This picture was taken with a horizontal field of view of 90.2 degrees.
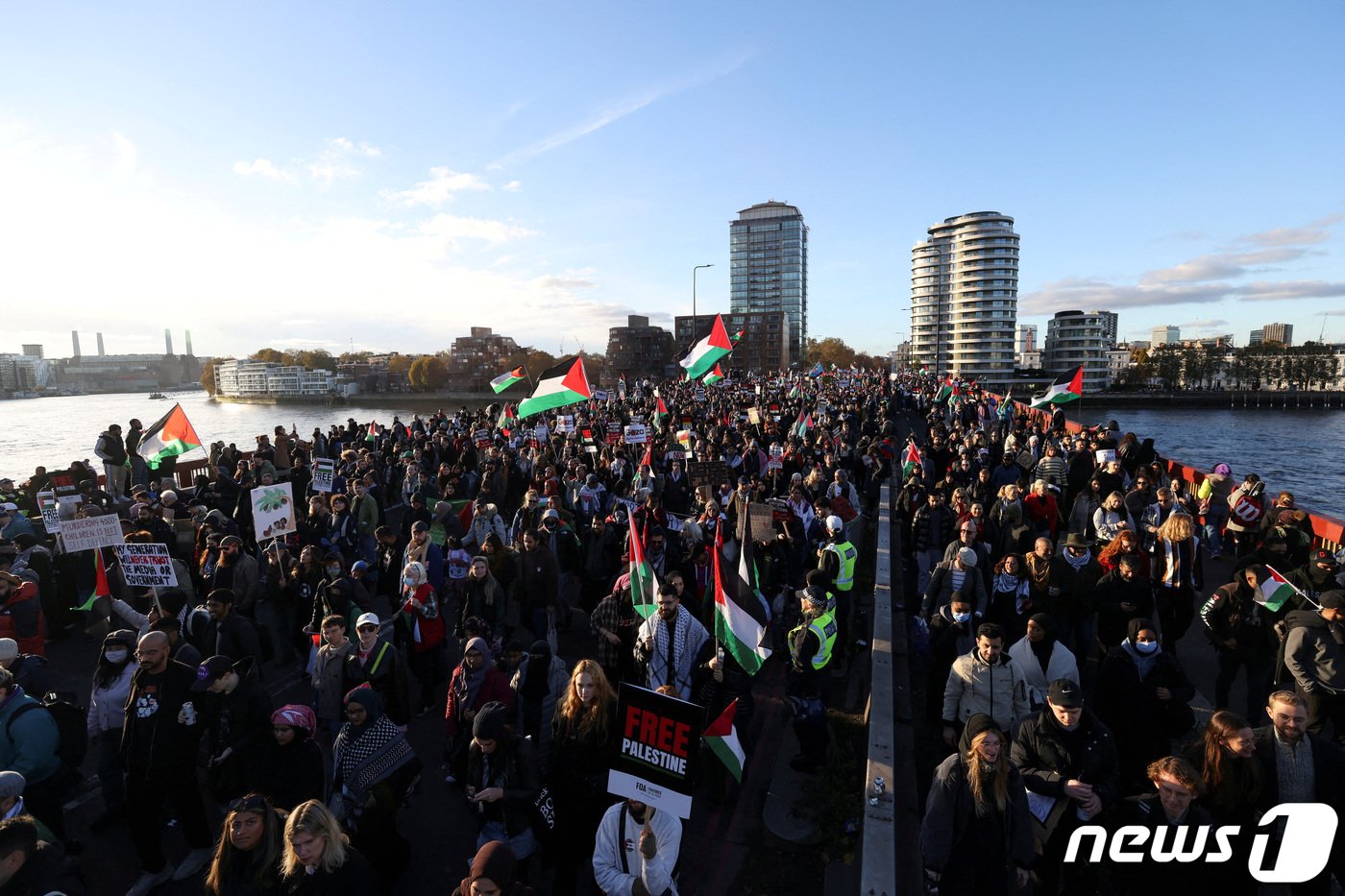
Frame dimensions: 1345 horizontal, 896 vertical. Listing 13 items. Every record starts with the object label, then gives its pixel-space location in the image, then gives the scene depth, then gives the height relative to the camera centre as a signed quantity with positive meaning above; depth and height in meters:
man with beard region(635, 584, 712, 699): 5.47 -2.17
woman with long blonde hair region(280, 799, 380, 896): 3.28 -2.32
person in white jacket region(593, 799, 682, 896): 3.59 -2.55
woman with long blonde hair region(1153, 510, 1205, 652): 7.02 -2.10
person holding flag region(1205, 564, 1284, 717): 5.86 -2.20
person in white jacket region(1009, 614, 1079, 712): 5.21 -2.20
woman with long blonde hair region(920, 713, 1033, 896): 3.74 -2.49
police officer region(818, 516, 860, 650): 7.49 -1.98
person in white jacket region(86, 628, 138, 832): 5.01 -2.24
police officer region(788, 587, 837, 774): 5.70 -2.52
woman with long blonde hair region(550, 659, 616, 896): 4.33 -2.45
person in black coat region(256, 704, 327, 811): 4.23 -2.40
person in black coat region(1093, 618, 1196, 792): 4.82 -2.36
